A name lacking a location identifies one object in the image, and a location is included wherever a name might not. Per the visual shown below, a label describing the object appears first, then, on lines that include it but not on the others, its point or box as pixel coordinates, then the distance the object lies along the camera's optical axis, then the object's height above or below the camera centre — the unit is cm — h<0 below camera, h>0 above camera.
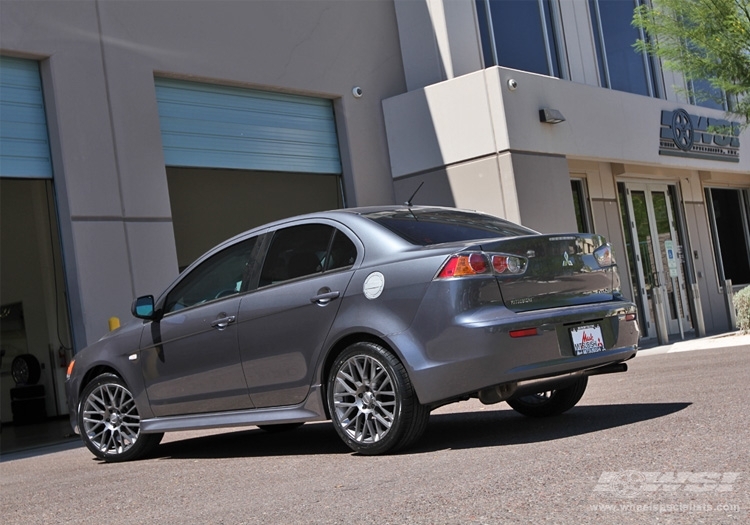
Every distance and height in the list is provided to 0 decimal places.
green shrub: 1525 -72
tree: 1571 +345
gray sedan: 597 -11
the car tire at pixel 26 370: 1881 -18
